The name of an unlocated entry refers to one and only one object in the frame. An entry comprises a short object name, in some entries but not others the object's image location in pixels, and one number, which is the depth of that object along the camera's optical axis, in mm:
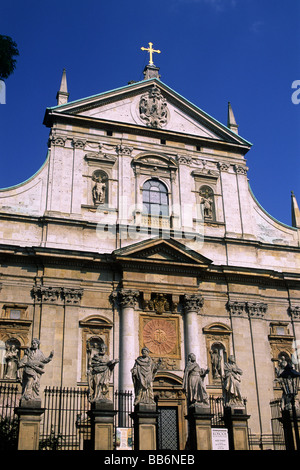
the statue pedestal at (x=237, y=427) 14984
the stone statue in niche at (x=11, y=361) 18656
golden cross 27328
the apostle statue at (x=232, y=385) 16016
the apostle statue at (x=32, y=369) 13656
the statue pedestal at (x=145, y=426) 13578
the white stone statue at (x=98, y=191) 22500
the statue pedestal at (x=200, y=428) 14258
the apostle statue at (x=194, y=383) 14898
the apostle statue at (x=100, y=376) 14430
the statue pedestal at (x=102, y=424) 13375
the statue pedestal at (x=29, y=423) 12867
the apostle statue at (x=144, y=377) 14391
